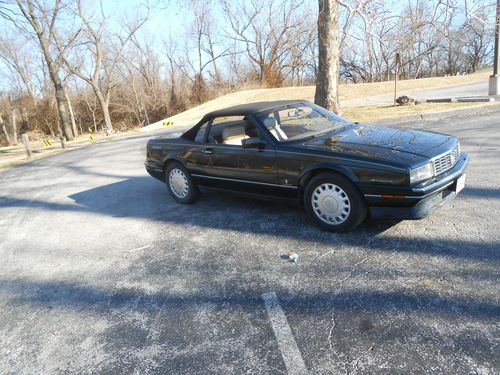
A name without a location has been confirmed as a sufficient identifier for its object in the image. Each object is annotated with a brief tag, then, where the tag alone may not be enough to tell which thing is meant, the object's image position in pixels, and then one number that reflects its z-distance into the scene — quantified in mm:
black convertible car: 3416
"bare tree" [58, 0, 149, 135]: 27027
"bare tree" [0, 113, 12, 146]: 39688
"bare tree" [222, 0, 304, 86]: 40438
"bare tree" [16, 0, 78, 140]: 21875
